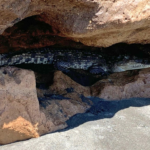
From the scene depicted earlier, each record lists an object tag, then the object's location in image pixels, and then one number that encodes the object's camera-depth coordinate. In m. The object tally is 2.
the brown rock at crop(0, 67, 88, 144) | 1.82
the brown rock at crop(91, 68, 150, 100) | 2.78
